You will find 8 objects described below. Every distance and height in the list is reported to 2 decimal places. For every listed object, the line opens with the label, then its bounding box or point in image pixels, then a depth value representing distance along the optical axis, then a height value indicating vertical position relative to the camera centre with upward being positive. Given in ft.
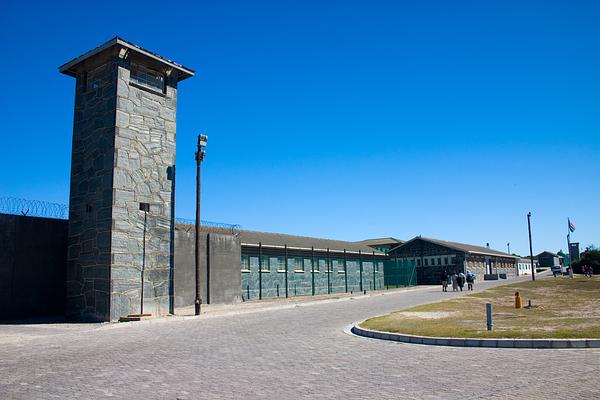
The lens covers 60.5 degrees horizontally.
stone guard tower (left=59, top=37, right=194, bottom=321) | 61.67 +11.94
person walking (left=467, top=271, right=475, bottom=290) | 128.98 -2.32
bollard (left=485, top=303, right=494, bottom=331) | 43.07 -3.82
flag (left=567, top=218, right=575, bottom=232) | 215.10 +17.00
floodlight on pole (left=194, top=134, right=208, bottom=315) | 73.20 +16.23
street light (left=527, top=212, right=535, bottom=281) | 175.32 +15.59
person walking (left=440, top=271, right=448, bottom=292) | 126.93 -2.61
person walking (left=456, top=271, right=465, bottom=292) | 126.59 -2.48
